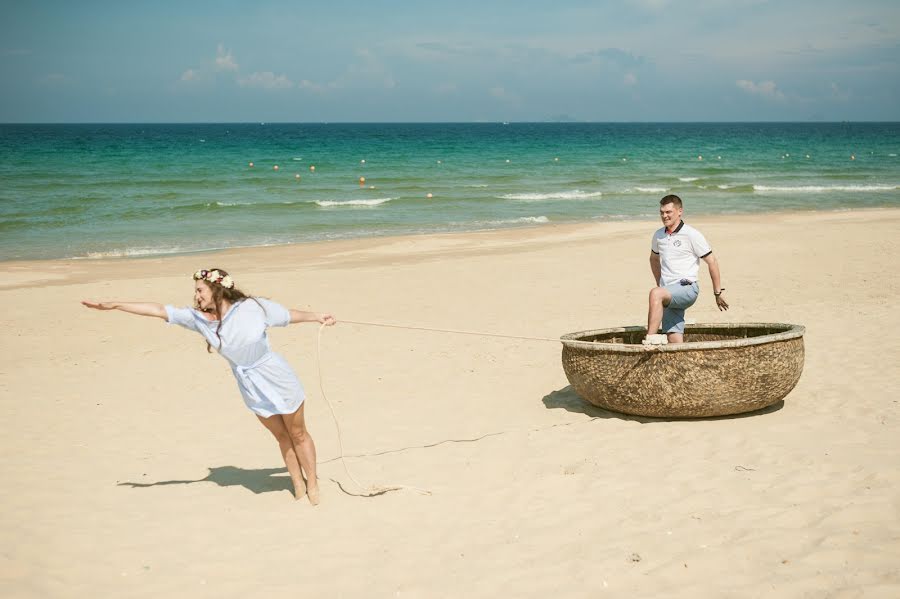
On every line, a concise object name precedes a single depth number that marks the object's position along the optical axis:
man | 6.64
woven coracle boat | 6.12
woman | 4.99
